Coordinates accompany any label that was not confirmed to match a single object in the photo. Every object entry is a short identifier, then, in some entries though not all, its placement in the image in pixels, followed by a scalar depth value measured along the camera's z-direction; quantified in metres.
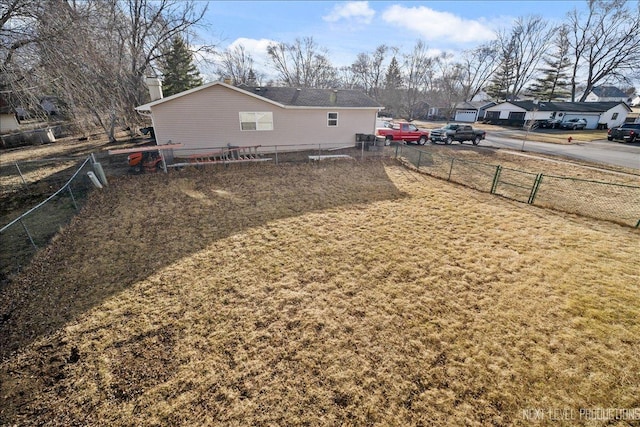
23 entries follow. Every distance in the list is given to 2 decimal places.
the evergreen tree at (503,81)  52.69
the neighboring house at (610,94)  68.28
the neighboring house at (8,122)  27.37
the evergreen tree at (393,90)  61.84
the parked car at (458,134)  21.92
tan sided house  13.71
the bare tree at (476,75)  53.09
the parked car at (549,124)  34.91
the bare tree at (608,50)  38.34
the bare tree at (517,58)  50.66
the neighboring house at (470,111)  45.26
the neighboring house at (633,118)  36.14
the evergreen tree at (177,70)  23.85
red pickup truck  19.53
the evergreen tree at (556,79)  46.94
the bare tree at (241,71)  51.31
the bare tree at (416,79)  59.19
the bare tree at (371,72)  65.69
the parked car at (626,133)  24.17
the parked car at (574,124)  33.71
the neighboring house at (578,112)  34.59
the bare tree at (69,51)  7.59
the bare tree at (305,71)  51.79
